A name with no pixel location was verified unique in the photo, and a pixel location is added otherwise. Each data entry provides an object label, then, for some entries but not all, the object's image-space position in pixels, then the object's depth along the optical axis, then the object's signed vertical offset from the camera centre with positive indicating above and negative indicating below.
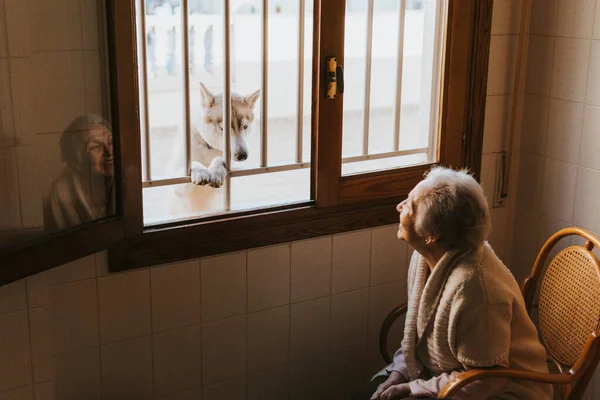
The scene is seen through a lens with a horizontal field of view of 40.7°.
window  2.36 -0.36
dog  2.59 -0.45
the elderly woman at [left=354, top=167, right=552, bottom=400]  2.05 -0.76
